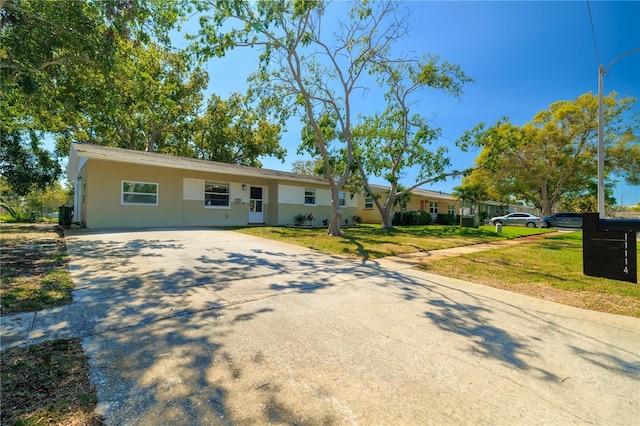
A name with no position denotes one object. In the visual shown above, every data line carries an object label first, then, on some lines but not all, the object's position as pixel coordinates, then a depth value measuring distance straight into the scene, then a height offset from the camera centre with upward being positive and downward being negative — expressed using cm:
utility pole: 903 +264
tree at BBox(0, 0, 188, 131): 759 +486
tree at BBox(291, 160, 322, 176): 5172 +869
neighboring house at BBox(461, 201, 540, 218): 4511 +167
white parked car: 2779 -21
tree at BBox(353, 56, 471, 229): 1700 +455
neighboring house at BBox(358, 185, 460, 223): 2730 +133
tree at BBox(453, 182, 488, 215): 3159 +282
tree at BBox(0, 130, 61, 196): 2253 +399
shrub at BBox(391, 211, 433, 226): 2523 -18
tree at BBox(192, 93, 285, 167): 2881 +803
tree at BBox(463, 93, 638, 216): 2928 +708
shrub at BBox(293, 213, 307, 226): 1997 -21
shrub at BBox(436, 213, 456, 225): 2834 -18
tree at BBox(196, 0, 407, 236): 1108 +702
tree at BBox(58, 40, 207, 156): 953 +465
